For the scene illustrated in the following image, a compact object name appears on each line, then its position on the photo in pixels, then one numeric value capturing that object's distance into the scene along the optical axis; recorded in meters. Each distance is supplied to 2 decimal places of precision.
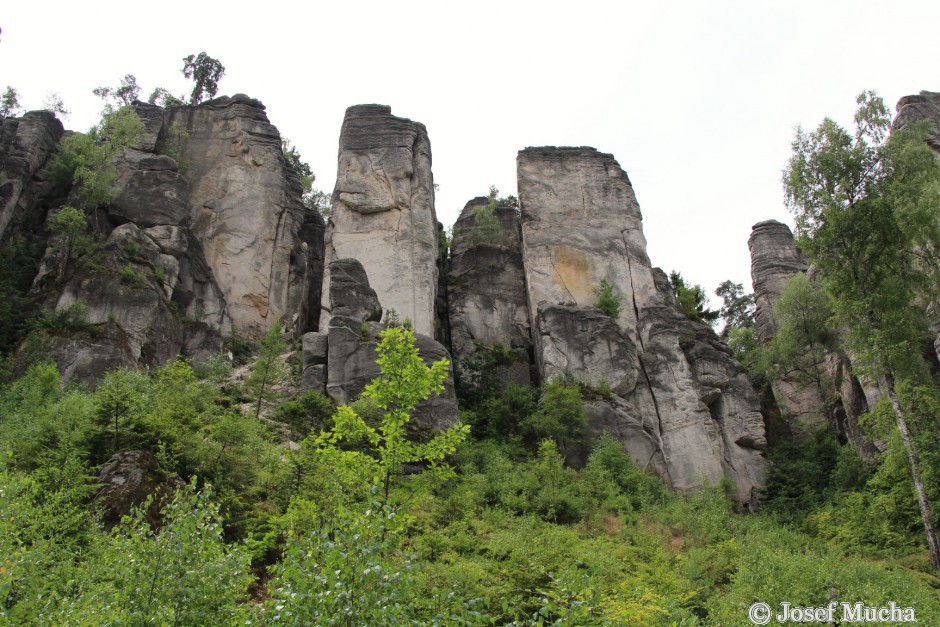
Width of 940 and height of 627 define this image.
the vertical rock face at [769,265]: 44.68
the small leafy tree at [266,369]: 24.64
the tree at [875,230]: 22.00
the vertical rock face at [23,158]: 33.91
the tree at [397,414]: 11.12
